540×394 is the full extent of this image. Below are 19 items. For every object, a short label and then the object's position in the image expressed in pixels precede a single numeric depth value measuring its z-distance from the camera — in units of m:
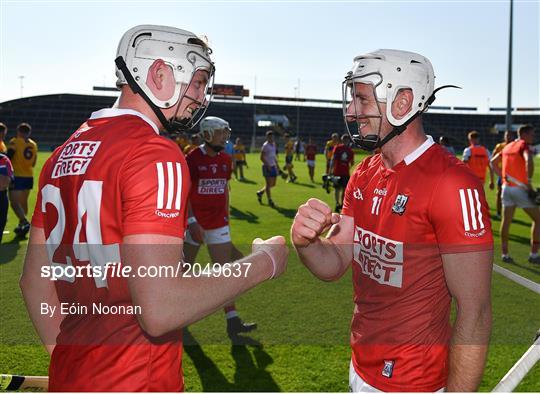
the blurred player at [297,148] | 44.22
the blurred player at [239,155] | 25.22
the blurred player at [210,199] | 6.95
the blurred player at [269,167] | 16.79
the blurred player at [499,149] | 12.48
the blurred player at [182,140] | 19.60
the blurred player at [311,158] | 24.27
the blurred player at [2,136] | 10.44
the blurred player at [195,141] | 15.14
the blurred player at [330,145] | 19.42
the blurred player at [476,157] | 14.45
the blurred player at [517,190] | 8.95
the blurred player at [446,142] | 14.73
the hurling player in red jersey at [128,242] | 1.68
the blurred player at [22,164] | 12.06
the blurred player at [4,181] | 8.58
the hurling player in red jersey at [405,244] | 2.27
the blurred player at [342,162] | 15.82
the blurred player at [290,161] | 24.33
